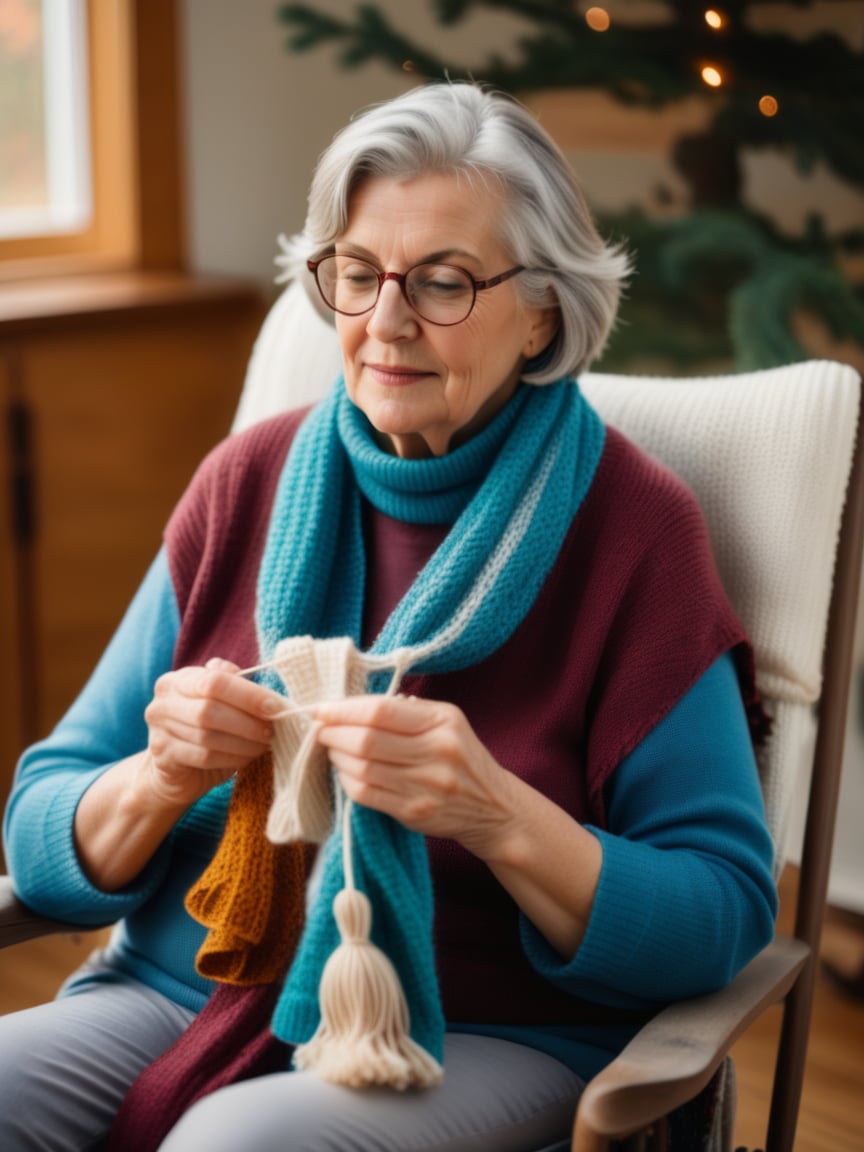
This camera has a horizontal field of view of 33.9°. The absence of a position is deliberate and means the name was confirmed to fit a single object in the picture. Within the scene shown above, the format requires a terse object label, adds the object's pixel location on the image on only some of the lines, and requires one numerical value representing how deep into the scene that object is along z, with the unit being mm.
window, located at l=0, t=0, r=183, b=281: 2727
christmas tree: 2080
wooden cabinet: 2580
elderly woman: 1138
